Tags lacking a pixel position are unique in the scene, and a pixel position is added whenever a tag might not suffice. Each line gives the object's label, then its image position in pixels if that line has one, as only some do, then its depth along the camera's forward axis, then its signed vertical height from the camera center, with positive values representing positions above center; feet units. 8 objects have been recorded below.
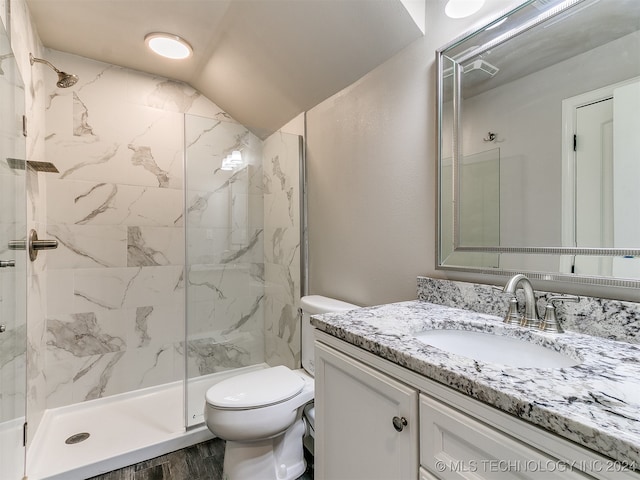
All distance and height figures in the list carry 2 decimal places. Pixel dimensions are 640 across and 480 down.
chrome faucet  2.88 -0.63
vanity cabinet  1.51 -1.25
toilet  4.39 -2.65
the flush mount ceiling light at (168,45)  6.17 +3.98
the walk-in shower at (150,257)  6.55 -0.45
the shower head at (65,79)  5.37 +2.76
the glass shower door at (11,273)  3.43 -0.43
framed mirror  2.70 +0.95
